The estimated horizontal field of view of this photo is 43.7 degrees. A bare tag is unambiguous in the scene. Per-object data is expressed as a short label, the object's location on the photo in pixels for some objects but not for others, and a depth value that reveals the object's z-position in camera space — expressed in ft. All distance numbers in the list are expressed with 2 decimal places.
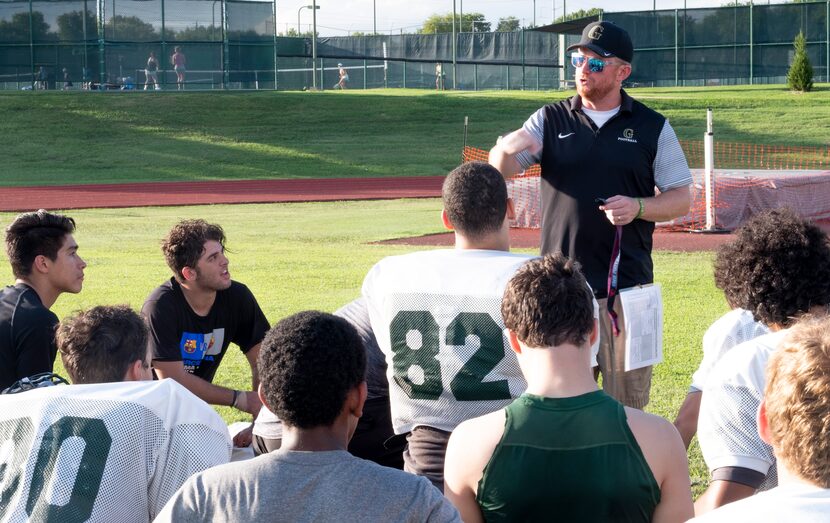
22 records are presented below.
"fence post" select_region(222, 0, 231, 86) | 140.36
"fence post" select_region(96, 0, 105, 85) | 135.29
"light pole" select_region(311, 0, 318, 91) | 169.30
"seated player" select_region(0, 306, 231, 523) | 10.48
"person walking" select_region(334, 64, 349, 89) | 186.91
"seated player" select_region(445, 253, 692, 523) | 9.70
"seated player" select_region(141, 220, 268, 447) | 19.72
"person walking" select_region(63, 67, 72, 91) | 142.61
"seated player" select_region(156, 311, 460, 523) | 8.53
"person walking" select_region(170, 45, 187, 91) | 140.36
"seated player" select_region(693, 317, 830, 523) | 6.68
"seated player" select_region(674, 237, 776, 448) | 12.06
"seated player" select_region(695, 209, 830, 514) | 10.55
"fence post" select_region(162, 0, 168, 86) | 137.08
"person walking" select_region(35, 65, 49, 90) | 143.84
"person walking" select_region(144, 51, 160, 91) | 139.64
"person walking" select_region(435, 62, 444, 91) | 185.16
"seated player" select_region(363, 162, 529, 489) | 12.98
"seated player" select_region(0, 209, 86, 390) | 16.92
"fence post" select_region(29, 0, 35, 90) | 139.44
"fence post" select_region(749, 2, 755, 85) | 147.95
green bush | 138.25
